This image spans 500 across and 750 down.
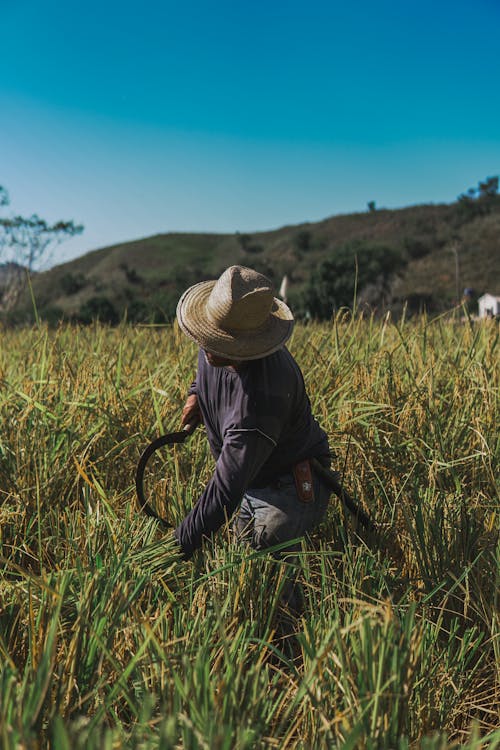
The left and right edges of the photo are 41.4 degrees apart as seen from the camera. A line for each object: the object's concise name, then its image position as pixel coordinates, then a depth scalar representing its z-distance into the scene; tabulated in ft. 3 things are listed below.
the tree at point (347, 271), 116.57
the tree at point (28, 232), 100.37
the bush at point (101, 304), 103.78
